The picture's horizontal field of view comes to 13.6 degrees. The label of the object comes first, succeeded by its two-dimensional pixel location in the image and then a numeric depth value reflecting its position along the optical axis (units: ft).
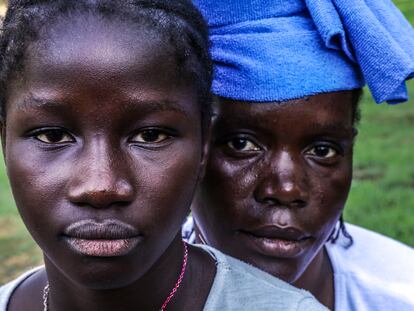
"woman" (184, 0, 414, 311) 4.12
